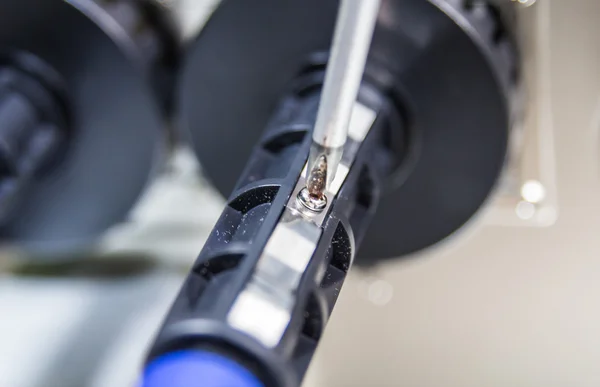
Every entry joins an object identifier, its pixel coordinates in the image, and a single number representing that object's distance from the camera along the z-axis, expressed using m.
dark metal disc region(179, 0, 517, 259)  0.31
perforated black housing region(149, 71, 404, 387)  0.23
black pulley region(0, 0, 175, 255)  0.33
